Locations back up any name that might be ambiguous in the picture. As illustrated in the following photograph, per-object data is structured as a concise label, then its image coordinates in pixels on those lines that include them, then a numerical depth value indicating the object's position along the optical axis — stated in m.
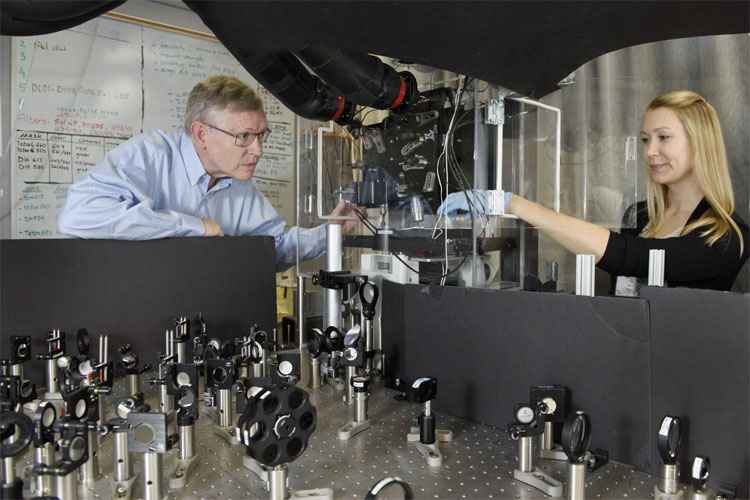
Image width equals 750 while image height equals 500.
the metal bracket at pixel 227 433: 1.17
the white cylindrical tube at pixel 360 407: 1.24
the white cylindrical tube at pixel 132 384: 1.39
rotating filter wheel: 0.87
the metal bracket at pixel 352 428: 1.19
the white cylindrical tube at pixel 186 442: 1.05
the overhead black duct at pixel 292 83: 1.20
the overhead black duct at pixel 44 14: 0.85
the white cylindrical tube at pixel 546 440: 1.08
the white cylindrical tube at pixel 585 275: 1.11
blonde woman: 1.37
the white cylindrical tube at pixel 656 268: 1.06
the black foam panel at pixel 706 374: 0.88
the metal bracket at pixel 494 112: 1.39
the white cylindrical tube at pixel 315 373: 1.54
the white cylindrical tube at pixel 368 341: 1.56
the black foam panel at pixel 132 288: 1.49
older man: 1.72
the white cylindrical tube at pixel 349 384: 1.38
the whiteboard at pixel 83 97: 2.34
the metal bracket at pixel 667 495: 0.88
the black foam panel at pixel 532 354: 1.02
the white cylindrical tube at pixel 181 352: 1.55
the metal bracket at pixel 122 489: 0.93
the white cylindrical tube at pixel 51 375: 1.42
